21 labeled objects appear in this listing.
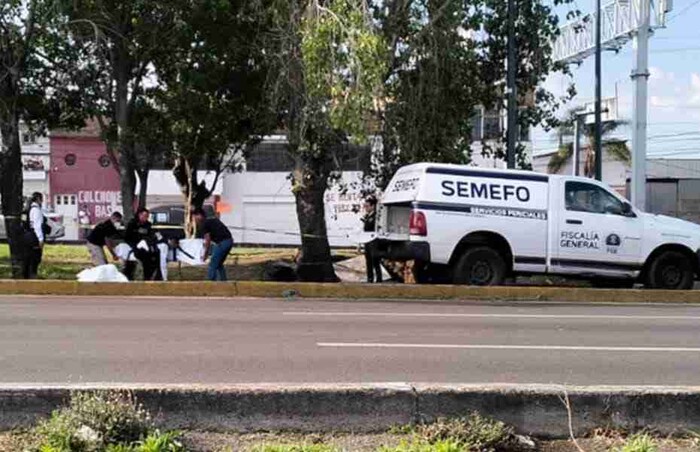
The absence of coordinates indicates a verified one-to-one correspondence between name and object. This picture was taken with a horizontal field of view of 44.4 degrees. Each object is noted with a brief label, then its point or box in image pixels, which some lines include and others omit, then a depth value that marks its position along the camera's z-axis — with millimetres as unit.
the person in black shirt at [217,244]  15188
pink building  43219
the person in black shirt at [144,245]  15289
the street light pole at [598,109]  21859
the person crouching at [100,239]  15539
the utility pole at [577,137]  29547
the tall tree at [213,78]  17219
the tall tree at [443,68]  16938
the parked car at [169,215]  37500
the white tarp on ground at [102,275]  14266
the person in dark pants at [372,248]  15961
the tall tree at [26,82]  16562
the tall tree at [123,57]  17391
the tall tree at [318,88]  14453
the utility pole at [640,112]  19734
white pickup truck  14602
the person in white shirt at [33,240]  16703
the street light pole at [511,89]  17906
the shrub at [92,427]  4664
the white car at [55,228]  34969
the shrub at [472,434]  4910
